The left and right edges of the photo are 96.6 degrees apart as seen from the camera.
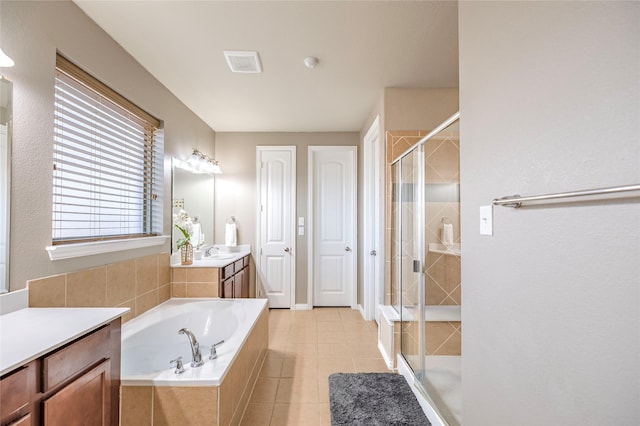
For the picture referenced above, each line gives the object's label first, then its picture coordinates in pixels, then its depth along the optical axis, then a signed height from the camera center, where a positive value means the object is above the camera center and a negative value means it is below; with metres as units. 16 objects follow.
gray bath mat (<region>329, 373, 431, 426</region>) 1.75 -1.25
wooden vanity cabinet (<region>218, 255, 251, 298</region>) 2.87 -0.70
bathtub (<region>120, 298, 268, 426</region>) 1.40 -0.88
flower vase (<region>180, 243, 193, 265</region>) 2.82 -0.36
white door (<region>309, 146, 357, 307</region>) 4.07 -0.09
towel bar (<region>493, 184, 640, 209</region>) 0.59 +0.06
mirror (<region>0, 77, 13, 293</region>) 1.28 +0.20
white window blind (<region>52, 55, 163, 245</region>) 1.65 +0.38
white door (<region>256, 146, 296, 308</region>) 4.04 -0.07
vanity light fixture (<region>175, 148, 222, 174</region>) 3.08 +0.64
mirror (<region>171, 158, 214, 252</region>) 2.89 +0.23
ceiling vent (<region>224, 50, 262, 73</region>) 2.13 +1.23
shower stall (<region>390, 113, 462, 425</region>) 1.86 -0.39
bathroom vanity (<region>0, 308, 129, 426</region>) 0.85 -0.51
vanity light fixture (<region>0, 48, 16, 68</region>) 1.13 +0.62
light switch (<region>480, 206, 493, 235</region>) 1.11 -0.01
